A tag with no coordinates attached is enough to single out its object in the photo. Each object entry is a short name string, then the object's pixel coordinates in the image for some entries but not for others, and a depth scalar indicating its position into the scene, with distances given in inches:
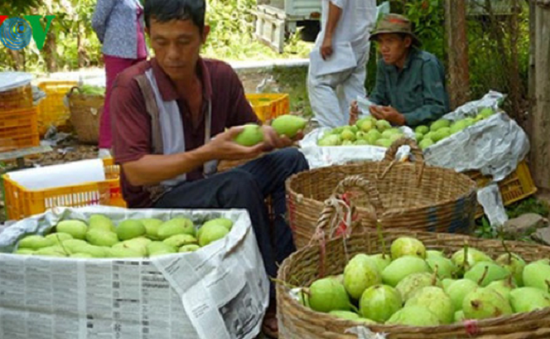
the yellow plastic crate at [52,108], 341.7
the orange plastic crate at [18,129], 256.7
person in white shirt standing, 274.7
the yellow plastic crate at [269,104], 262.7
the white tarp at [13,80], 253.0
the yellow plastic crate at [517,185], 216.8
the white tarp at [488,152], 201.0
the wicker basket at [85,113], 317.4
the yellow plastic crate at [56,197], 170.9
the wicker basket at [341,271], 82.8
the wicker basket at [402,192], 135.8
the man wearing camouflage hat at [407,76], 216.7
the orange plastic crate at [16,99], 256.2
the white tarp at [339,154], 189.5
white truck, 555.8
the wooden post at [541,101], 219.3
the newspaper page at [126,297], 121.3
